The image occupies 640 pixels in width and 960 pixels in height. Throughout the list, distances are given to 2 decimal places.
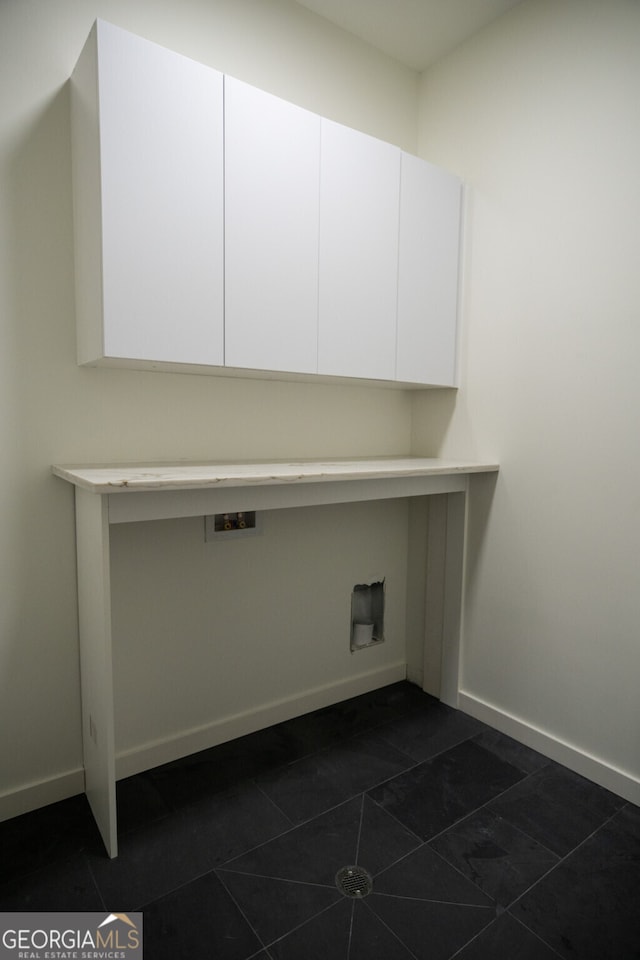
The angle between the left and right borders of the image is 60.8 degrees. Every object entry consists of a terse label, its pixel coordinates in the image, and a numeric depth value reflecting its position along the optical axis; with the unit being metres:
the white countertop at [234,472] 1.29
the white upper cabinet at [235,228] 1.40
